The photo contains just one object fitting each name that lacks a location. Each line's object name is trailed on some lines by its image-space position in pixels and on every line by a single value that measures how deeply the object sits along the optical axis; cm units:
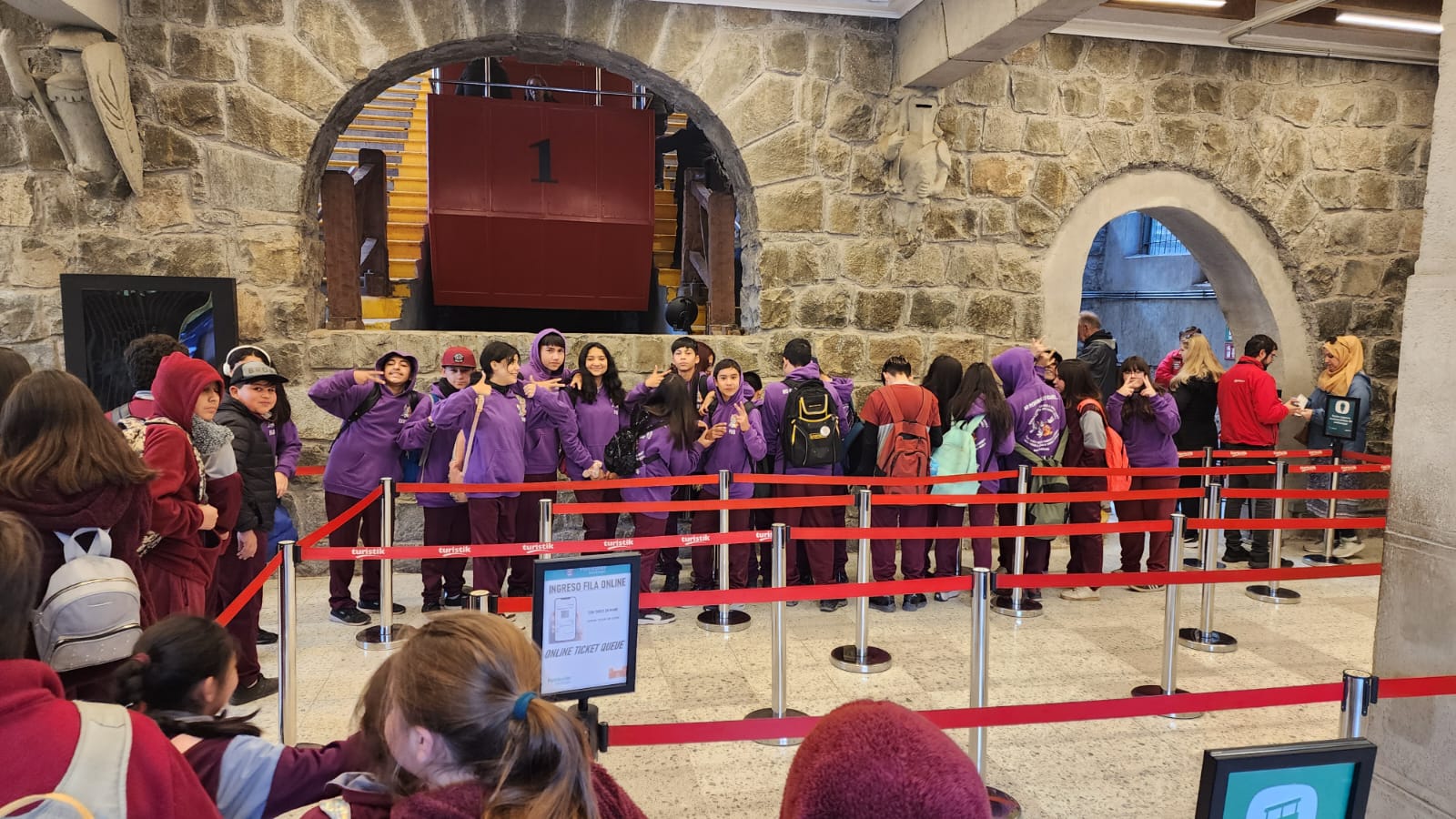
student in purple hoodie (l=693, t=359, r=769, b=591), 548
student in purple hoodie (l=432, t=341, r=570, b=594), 507
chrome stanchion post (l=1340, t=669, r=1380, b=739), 226
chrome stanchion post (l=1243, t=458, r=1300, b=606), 582
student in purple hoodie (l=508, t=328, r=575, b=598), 551
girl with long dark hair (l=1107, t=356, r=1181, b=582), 611
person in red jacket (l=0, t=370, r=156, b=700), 234
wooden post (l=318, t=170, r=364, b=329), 669
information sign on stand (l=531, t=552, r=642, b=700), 230
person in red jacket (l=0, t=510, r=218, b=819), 127
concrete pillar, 274
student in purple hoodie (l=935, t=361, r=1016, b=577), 564
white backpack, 229
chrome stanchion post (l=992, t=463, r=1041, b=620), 545
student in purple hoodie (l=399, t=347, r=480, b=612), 523
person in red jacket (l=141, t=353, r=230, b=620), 307
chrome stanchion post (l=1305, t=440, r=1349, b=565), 662
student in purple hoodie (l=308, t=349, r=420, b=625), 512
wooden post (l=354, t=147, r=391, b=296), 818
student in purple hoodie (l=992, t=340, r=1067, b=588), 574
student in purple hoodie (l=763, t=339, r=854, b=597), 558
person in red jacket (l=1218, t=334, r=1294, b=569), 696
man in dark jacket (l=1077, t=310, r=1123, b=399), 759
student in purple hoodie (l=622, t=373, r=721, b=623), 539
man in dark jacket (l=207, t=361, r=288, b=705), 402
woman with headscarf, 724
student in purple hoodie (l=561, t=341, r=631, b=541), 559
